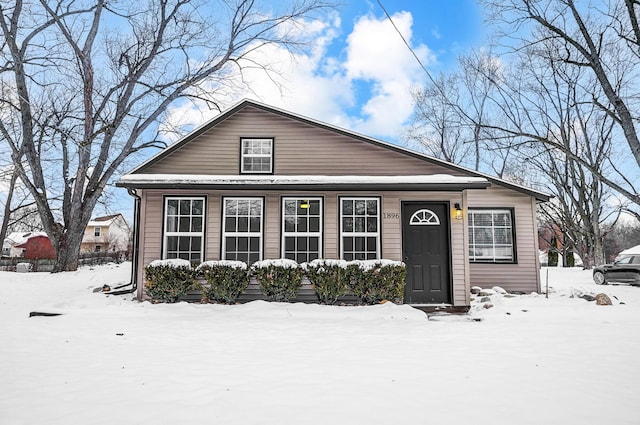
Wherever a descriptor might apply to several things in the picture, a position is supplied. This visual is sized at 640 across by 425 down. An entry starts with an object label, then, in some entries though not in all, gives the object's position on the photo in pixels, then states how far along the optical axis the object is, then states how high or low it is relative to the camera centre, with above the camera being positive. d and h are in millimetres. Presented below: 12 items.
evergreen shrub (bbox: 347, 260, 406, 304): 7957 -676
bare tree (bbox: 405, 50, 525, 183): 23375 +8708
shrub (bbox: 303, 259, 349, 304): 7961 -616
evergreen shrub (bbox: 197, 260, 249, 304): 7926 -608
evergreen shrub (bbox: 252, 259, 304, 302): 7977 -596
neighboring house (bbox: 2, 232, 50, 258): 44562 +730
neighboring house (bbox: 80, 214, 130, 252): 43406 +1530
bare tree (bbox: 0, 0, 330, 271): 14469 +7648
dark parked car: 13766 -876
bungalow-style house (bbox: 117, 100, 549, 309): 8391 +1119
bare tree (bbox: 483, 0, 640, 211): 11375 +7184
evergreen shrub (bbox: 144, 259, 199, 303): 7984 -637
